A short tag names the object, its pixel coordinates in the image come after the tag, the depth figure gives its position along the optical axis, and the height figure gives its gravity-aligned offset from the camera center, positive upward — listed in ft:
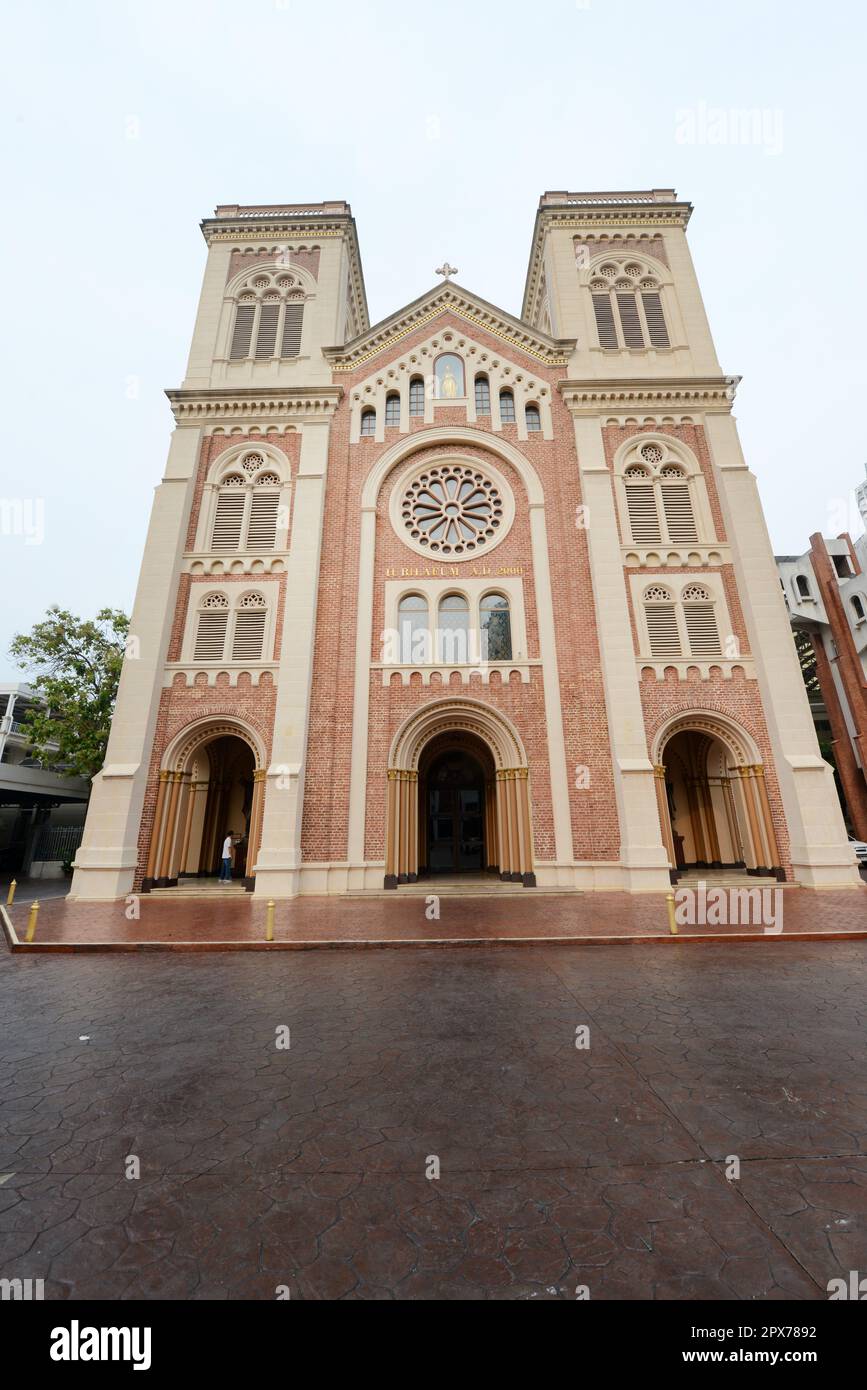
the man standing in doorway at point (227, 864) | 56.13 +0.67
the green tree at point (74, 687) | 73.92 +24.46
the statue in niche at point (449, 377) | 67.26 +57.72
